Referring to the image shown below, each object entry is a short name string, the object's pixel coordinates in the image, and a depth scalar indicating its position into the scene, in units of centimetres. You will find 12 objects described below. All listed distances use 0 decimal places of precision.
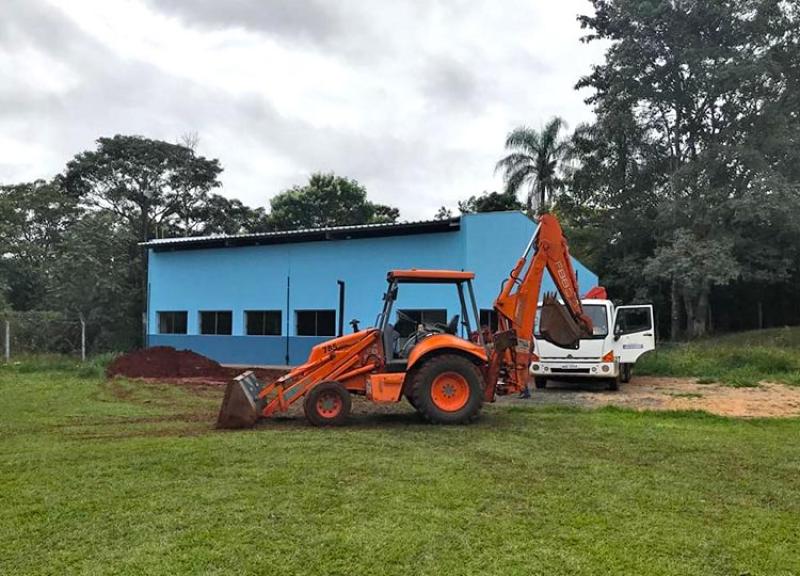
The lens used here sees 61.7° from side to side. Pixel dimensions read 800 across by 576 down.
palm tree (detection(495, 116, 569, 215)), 3391
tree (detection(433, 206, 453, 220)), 4455
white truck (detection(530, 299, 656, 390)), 1395
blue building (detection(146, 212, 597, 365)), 1931
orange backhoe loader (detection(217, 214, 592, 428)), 909
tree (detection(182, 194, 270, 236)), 3619
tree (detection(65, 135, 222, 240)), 3434
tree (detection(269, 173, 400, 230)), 3881
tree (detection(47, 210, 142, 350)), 2466
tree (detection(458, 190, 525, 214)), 3703
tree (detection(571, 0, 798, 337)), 2694
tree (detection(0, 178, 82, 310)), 3288
